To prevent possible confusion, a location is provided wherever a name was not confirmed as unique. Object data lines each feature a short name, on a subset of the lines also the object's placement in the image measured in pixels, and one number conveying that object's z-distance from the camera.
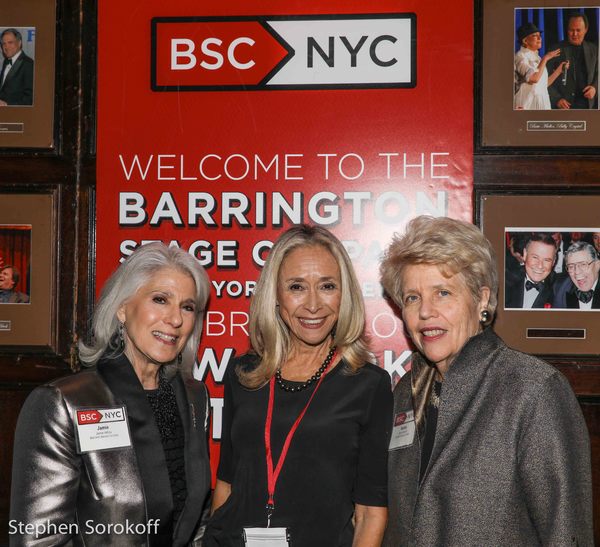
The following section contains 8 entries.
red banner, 3.19
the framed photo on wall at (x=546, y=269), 3.11
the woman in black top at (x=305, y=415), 2.36
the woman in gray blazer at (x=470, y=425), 1.98
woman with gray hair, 2.16
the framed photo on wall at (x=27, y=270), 3.30
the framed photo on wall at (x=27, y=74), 3.32
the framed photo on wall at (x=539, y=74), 3.13
